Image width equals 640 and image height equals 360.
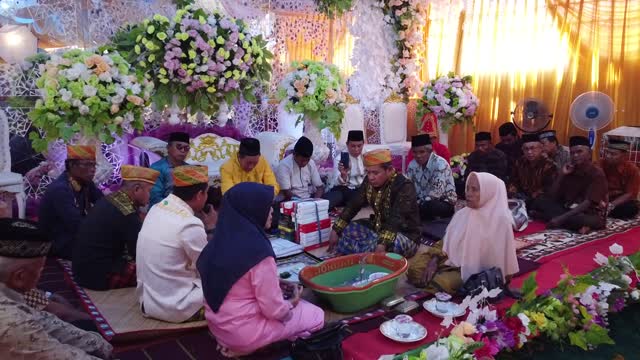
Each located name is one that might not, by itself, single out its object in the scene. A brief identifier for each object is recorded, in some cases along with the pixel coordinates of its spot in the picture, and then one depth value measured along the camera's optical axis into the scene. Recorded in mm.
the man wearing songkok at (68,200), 3697
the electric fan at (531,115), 6578
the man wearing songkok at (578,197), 4719
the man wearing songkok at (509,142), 6363
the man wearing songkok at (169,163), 4328
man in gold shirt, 4438
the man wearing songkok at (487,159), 5641
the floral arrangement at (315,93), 5602
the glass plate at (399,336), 2677
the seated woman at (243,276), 2389
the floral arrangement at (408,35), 7754
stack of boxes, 4188
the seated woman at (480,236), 3121
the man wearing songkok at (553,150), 5715
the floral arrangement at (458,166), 6516
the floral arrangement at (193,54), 4445
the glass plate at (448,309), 2893
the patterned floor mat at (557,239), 4246
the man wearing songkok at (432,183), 5078
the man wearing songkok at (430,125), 7605
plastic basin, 3000
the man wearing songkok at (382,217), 3740
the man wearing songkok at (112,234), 3193
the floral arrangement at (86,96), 3910
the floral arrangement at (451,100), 7273
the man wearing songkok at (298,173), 5141
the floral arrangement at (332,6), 6645
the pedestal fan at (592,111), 5891
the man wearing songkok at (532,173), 5494
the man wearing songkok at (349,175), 5668
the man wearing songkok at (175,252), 2729
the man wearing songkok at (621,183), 5199
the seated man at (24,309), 1573
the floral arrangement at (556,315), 2275
